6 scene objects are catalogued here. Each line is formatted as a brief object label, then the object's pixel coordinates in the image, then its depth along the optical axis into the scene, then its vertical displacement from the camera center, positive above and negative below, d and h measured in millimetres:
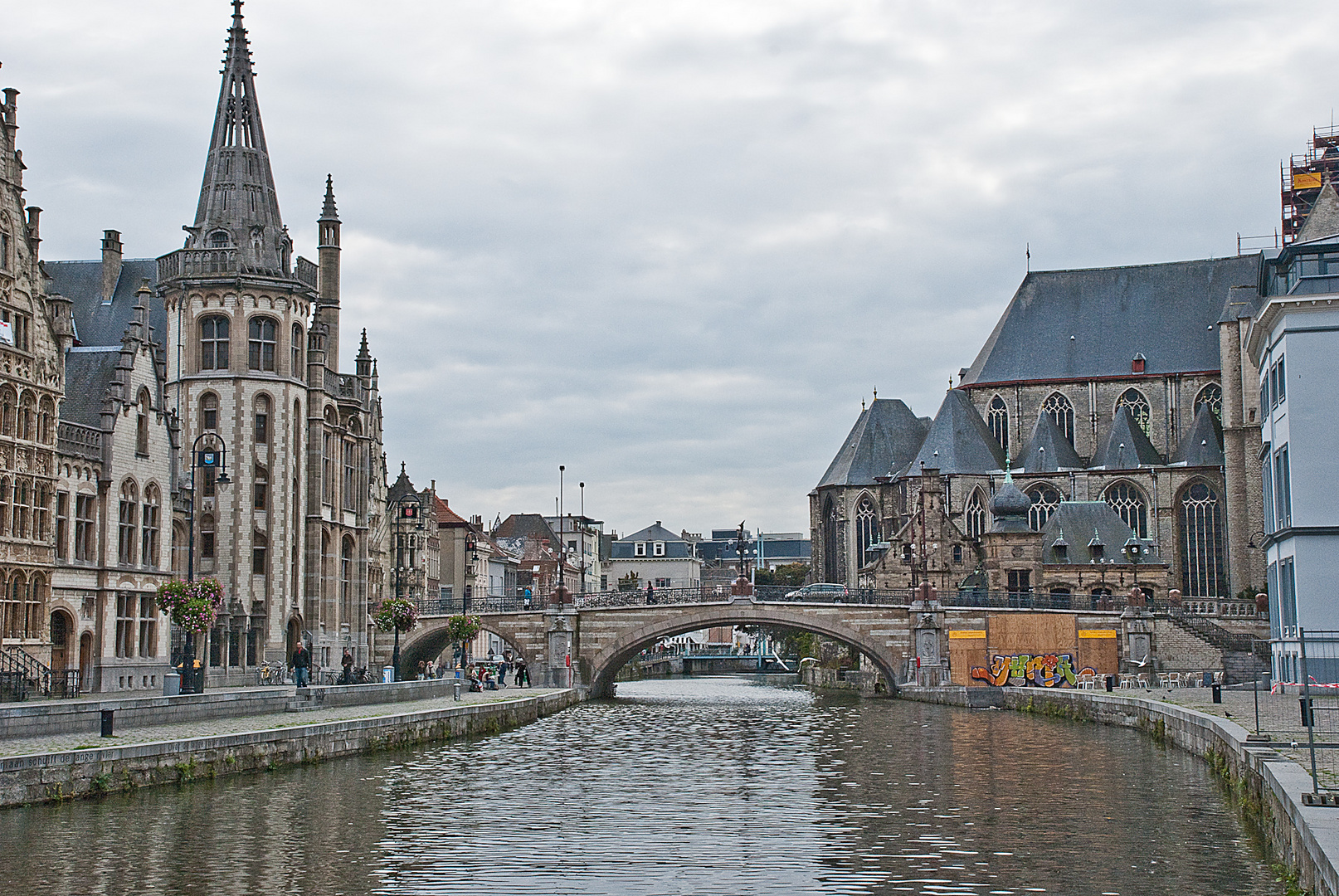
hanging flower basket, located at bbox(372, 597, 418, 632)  54906 -330
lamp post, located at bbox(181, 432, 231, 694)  37094 +4090
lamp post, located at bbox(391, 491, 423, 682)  82125 +4313
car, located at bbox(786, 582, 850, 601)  70812 +366
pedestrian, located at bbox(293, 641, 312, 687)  42000 -1567
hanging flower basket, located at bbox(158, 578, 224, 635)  37688 +117
